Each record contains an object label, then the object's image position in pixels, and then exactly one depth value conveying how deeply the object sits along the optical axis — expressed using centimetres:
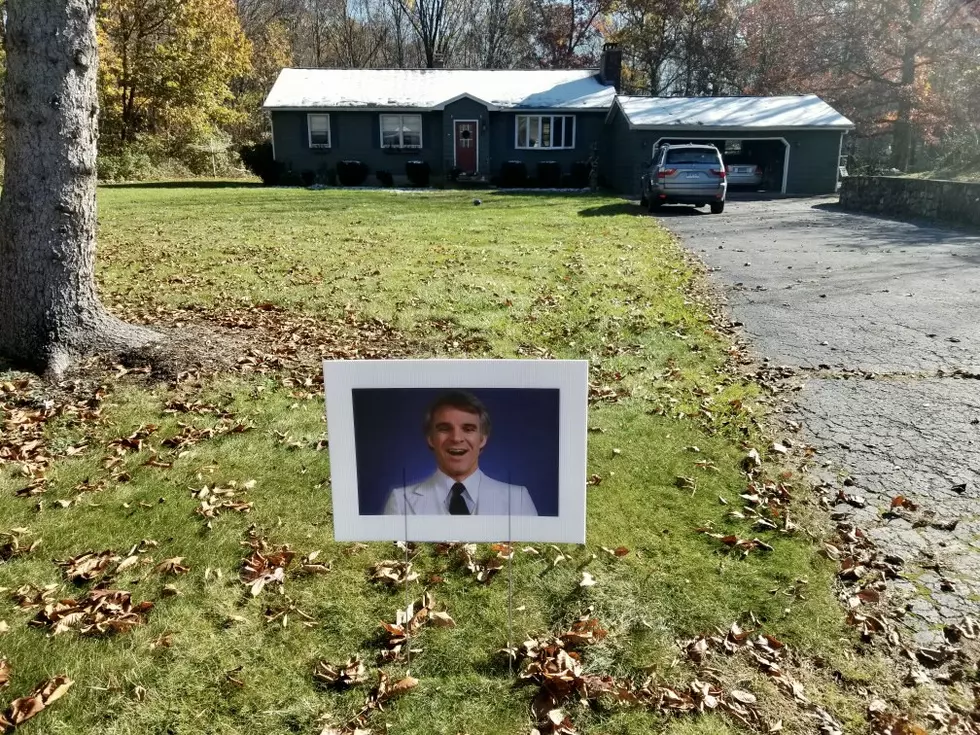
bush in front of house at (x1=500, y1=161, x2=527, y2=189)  2977
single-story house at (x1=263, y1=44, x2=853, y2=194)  2953
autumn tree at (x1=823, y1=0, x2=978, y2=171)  3391
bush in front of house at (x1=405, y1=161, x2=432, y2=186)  2967
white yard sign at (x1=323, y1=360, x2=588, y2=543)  250
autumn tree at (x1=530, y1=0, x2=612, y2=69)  4969
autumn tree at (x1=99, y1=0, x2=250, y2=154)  3128
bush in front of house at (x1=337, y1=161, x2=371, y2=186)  2976
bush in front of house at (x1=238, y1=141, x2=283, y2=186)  3030
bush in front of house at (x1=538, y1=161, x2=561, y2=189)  2994
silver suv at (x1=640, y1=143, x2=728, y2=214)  1895
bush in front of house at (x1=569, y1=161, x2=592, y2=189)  3022
